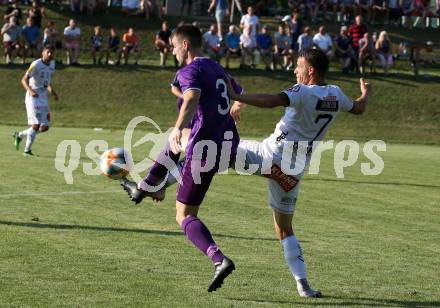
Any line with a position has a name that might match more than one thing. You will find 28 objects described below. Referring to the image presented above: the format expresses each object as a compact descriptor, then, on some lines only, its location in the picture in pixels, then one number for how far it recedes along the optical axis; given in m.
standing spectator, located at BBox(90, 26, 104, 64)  36.50
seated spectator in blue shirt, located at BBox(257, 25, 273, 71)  36.28
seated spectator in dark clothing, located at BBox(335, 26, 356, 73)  36.16
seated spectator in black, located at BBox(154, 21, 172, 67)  35.97
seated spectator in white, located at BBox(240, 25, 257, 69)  35.93
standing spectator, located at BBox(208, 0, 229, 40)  38.94
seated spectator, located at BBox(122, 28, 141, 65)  36.81
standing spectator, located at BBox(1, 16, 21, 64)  35.75
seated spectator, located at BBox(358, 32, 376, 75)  36.16
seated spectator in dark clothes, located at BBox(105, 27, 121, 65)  36.51
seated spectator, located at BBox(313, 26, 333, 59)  35.25
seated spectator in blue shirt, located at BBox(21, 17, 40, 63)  36.28
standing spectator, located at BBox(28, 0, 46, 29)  36.66
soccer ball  9.98
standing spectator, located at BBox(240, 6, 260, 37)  35.94
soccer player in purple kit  7.71
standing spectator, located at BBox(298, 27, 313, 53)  35.19
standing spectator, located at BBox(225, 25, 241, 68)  36.34
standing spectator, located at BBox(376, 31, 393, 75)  36.97
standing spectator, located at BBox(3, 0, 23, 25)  36.94
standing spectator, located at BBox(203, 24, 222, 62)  35.75
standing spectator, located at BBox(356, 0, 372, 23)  43.62
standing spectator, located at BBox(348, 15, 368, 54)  36.66
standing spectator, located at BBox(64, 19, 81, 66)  35.78
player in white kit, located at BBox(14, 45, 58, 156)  20.84
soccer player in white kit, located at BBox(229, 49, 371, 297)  7.82
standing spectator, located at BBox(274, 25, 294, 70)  36.53
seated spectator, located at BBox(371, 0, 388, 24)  43.75
